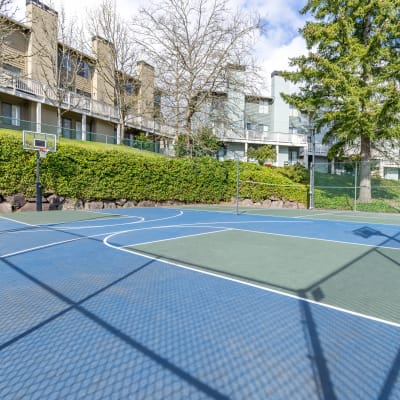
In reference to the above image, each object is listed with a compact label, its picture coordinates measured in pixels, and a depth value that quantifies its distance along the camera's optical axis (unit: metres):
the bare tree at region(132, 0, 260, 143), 20.80
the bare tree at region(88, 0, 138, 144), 21.81
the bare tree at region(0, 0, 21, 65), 11.12
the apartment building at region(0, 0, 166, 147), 20.50
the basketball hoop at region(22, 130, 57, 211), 12.05
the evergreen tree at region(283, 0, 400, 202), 14.82
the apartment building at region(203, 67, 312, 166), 32.19
